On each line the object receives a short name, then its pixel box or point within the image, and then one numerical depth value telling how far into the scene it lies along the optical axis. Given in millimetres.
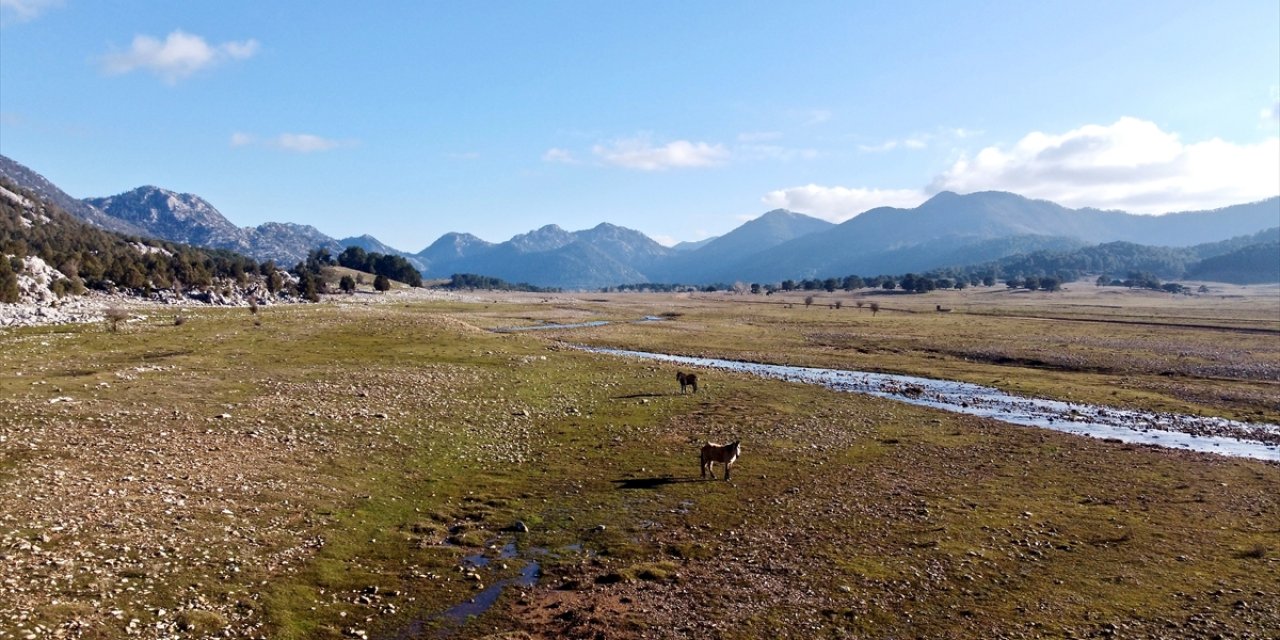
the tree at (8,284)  78550
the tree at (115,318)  59788
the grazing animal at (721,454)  28125
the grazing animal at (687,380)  48656
